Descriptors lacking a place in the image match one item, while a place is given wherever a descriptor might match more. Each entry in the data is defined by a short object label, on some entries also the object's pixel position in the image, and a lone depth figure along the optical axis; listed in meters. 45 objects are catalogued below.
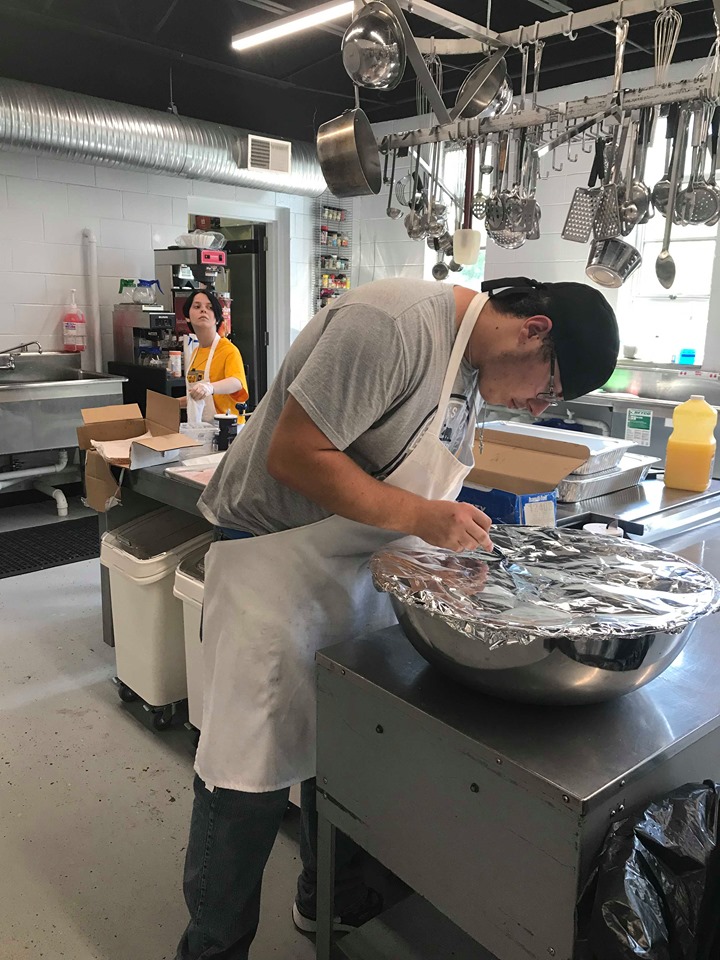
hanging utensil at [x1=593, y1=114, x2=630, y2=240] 2.45
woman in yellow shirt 3.63
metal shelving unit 6.29
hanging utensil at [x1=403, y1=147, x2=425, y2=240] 3.40
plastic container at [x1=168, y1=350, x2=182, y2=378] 4.81
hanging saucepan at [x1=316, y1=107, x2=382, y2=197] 2.55
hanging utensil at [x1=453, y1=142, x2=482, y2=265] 2.99
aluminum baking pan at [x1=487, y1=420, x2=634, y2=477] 1.98
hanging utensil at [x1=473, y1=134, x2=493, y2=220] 3.25
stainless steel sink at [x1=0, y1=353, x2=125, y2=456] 4.37
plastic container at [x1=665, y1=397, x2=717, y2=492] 2.15
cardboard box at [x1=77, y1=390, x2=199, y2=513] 2.38
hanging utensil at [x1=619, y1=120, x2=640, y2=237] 2.45
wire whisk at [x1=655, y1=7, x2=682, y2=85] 2.02
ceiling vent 5.09
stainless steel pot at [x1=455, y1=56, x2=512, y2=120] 2.53
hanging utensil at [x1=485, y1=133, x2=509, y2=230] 2.91
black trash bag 0.87
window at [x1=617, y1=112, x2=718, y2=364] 4.46
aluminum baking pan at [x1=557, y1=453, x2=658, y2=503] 1.95
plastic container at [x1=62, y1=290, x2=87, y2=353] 4.98
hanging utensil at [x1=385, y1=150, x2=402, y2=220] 3.44
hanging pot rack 2.08
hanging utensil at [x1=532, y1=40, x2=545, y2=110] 2.24
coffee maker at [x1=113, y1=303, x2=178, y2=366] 4.89
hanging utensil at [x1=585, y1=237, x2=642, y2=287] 2.60
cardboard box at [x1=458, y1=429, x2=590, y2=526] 1.71
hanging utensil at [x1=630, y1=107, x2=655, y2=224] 2.41
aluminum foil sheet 0.98
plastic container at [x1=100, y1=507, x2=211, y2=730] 2.31
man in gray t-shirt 1.18
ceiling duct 4.16
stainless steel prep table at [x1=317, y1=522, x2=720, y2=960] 0.91
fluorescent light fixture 3.51
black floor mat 3.90
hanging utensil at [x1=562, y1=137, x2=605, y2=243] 2.72
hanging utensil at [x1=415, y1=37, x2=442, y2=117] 2.53
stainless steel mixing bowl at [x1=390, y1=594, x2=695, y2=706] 0.96
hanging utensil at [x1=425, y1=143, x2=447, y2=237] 3.39
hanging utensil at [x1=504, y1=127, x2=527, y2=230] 2.83
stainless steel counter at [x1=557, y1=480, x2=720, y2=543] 1.85
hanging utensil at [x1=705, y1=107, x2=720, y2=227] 2.35
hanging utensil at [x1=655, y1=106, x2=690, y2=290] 2.37
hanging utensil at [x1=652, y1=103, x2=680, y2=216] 2.43
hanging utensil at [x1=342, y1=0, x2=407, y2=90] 2.08
